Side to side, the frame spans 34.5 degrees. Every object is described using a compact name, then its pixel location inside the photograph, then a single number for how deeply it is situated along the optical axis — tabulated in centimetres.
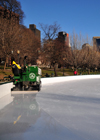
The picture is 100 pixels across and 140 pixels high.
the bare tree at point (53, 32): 3441
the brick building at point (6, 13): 3231
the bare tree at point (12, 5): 3250
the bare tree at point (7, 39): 2455
